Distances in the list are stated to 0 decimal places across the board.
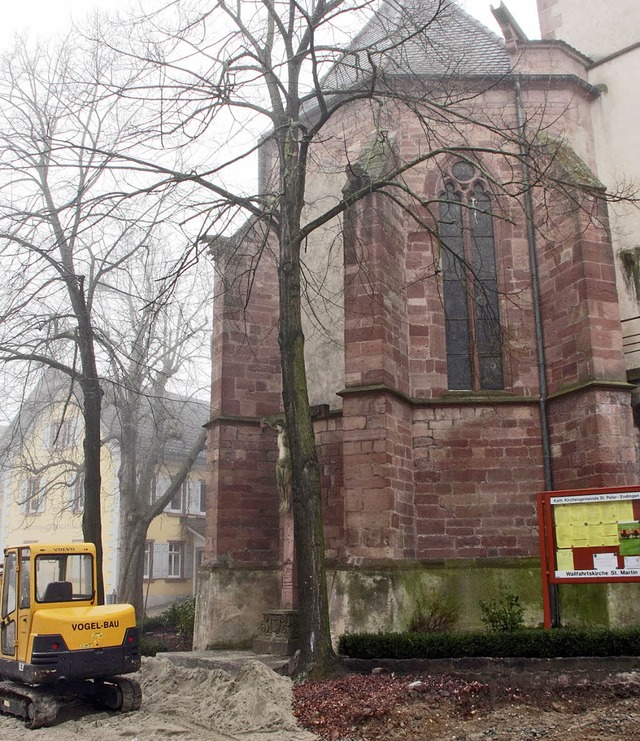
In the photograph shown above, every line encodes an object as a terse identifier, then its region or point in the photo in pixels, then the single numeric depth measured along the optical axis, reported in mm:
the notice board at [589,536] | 9594
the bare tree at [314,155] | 10055
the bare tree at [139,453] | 19781
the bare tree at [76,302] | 10727
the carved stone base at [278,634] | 11520
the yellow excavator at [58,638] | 9203
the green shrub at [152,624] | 20581
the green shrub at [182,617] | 16828
